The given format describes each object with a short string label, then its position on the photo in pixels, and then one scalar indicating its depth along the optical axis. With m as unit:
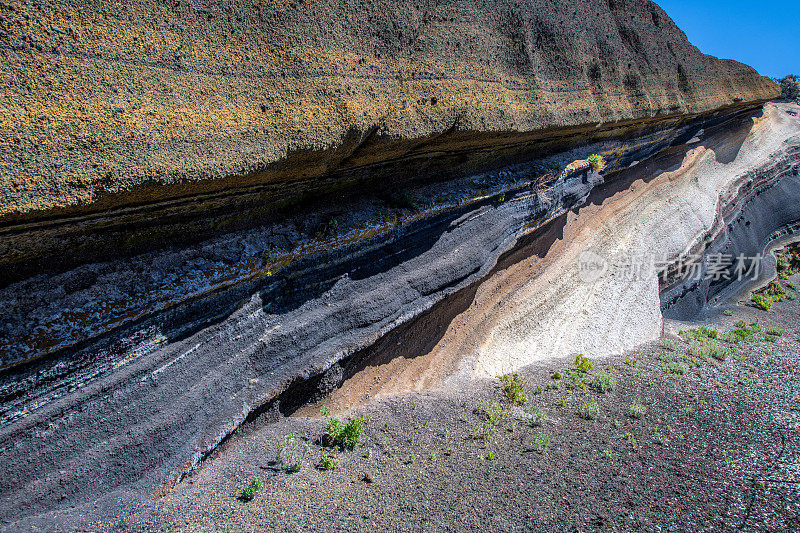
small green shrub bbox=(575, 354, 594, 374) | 5.20
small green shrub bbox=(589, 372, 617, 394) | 4.75
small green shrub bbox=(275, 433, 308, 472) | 3.19
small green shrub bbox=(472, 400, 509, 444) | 3.77
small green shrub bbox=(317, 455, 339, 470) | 3.23
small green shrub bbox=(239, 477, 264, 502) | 2.85
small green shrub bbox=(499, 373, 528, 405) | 4.37
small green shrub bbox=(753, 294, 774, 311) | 8.96
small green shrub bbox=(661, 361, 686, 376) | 5.35
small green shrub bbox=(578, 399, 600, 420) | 4.17
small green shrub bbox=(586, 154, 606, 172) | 6.37
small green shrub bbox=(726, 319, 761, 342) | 6.98
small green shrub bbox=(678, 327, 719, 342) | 6.82
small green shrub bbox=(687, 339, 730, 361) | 6.00
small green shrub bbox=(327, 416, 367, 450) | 3.53
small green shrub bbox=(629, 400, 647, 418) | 4.25
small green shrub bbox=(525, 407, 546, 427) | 4.02
